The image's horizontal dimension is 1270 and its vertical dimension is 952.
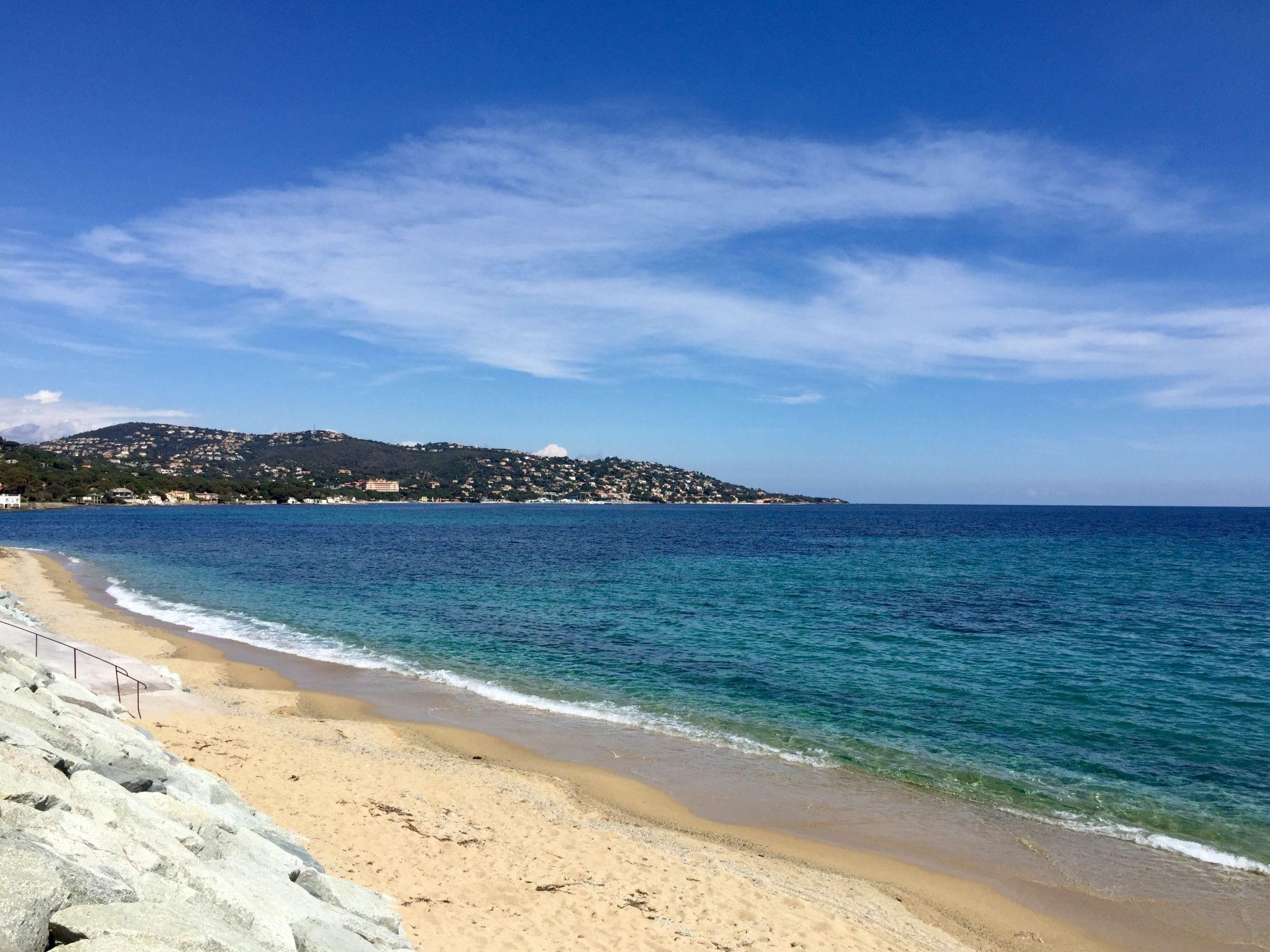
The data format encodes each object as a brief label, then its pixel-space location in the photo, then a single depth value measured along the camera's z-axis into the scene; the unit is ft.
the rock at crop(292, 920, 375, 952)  19.07
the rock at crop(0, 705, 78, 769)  22.49
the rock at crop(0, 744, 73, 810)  18.16
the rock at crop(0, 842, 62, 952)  12.55
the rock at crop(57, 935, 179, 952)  13.12
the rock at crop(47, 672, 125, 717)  38.01
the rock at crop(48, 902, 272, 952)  13.58
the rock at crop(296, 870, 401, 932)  24.67
